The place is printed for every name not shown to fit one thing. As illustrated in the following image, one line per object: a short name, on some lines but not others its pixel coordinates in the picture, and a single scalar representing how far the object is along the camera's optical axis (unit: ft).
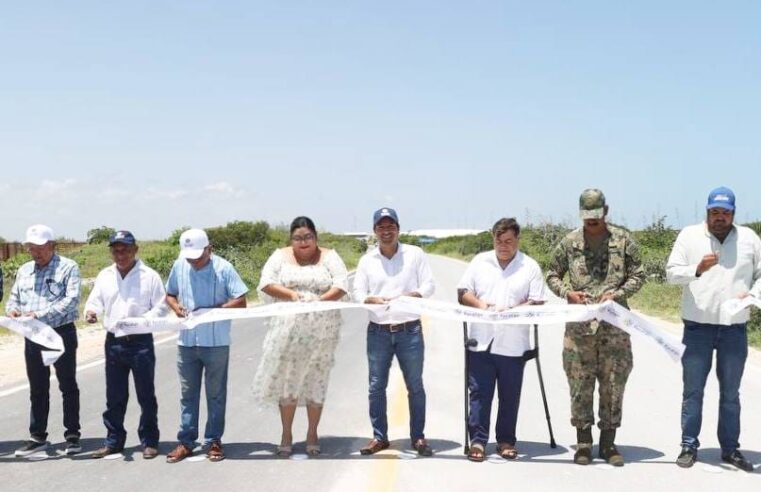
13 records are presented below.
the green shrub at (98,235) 214.07
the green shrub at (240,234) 200.54
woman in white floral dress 19.97
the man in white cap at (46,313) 20.59
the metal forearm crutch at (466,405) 19.69
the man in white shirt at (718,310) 18.86
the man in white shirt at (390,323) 19.97
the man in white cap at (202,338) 19.77
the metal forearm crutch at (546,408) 20.10
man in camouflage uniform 19.34
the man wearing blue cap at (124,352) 20.15
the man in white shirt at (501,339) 19.69
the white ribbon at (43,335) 20.31
